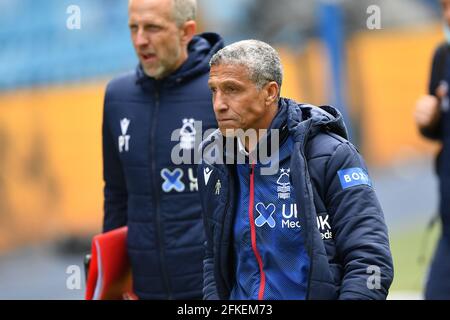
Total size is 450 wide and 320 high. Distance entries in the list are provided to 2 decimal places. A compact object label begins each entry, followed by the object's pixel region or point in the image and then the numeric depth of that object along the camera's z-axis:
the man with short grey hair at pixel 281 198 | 7.79
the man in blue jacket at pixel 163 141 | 10.59
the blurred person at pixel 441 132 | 12.69
